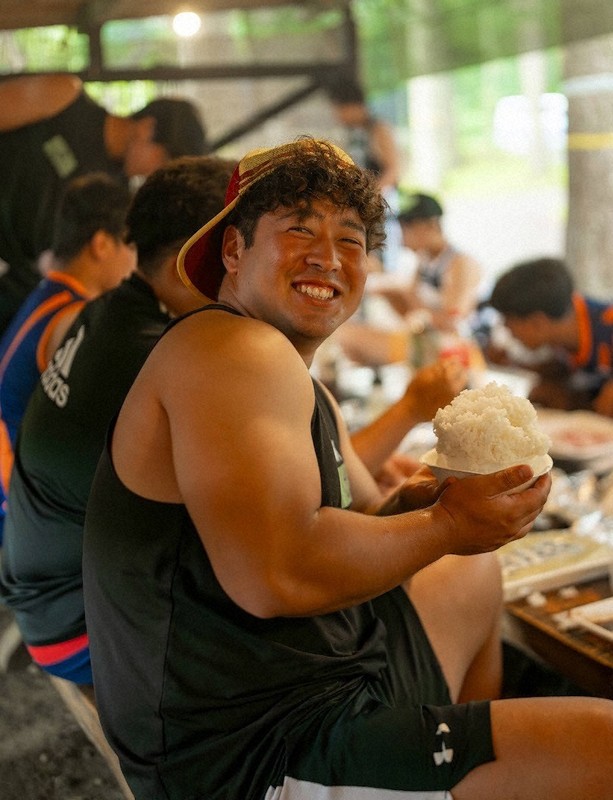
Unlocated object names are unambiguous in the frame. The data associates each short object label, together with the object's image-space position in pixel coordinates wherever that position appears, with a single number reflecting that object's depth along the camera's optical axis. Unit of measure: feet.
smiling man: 4.78
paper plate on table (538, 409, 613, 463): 10.70
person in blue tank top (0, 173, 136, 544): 10.26
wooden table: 6.22
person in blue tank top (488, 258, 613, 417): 14.53
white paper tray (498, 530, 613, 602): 7.33
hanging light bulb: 19.26
